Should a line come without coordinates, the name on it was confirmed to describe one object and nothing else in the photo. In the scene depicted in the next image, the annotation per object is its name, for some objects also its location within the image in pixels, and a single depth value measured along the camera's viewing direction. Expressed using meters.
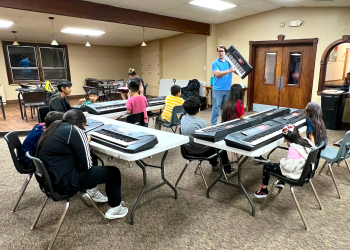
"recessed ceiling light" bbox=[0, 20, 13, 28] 5.83
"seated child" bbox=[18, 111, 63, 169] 1.96
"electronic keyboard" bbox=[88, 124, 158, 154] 1.72
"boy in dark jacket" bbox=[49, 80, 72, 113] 2.98
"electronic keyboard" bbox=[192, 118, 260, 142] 2.06
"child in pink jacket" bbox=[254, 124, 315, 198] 1.88
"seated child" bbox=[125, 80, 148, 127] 3.19
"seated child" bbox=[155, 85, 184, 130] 3.59
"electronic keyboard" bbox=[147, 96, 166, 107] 3.88
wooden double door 5.42
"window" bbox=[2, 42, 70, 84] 8.47
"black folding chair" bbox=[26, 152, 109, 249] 1.56
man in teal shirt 3.70
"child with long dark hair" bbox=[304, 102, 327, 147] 2.36
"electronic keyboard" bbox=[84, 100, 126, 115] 3.23
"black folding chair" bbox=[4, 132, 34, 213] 1.92
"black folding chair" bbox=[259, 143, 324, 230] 1.77
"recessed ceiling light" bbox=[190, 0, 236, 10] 4.74
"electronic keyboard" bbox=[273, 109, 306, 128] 2.53
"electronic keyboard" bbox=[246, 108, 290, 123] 2.74
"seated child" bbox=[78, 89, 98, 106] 3.79
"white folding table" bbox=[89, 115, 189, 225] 1.68
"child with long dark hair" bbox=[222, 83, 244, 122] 2.73
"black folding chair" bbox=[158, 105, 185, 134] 3.43
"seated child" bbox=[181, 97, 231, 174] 2.36
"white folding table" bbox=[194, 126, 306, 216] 1.82
